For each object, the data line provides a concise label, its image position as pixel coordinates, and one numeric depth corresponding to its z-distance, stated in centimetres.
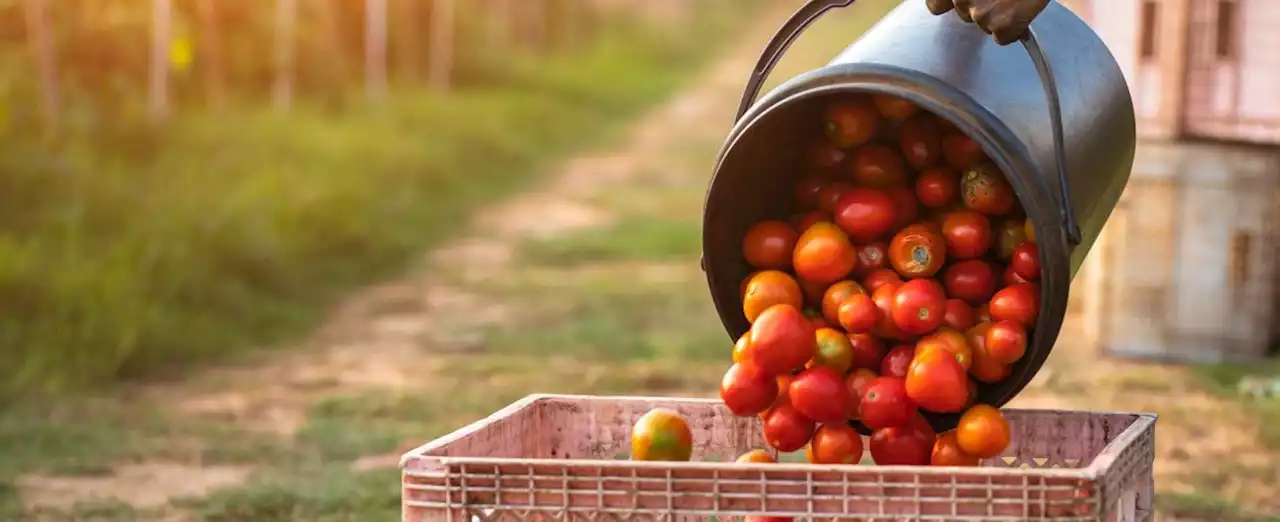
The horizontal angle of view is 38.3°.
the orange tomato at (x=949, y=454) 311
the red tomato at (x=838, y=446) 315
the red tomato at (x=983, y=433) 306
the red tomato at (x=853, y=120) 344
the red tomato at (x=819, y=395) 313
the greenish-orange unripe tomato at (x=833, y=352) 325
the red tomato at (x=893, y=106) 338
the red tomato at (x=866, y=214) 339
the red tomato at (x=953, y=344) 317
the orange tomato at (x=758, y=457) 318
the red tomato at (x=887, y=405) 313
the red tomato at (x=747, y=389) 319
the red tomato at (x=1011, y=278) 329
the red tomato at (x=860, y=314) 325
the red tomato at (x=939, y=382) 304
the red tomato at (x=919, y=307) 321
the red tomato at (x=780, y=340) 312
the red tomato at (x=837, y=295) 335
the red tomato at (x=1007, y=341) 313
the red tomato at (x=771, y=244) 348
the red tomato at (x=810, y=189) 365
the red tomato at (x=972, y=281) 334
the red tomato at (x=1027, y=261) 322
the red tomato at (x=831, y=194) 355
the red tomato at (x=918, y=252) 334
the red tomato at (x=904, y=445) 313
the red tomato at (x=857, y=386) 322
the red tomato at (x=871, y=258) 345
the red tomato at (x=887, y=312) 329
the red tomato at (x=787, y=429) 322
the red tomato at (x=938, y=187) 344
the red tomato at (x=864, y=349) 334
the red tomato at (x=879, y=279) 339
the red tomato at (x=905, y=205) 349
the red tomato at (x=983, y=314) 333
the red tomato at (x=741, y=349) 321
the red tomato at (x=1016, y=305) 317
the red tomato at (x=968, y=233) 334
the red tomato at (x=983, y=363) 321
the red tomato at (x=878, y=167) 349
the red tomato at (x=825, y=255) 335
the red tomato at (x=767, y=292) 335
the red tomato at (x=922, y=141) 350
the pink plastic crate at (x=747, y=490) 270
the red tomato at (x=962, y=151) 337
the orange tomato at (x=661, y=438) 328
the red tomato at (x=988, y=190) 332
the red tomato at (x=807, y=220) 354
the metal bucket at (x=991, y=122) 298
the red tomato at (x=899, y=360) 327
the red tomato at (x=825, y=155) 364
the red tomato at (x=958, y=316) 329
